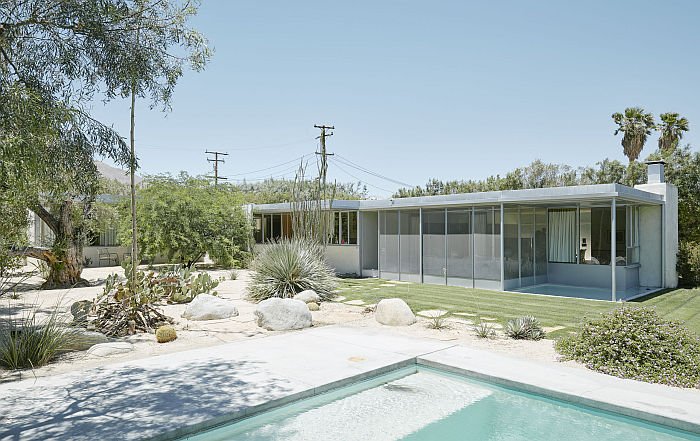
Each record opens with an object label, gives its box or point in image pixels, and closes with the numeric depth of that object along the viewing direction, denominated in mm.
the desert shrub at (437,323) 9141
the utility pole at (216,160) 45438
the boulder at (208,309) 10164
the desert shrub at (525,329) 8250
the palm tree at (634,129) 28578
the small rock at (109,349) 7207
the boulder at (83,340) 7474
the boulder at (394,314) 9633
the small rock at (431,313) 10398
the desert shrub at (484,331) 8363
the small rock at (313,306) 11224
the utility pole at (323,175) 16009
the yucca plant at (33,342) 6547
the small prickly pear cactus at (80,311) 8539
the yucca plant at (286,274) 12461
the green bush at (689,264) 14516
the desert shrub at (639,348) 5992
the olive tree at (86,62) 6016
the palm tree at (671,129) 26656
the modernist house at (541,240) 14156
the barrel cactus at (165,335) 8125
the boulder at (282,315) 9242
